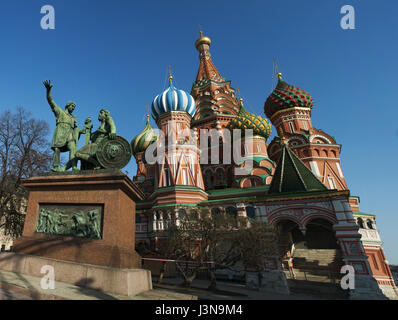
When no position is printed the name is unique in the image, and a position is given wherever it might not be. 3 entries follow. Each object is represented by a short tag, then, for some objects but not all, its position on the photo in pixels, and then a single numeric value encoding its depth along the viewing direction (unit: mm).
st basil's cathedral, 13617
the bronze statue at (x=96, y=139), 7870
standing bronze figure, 8078
